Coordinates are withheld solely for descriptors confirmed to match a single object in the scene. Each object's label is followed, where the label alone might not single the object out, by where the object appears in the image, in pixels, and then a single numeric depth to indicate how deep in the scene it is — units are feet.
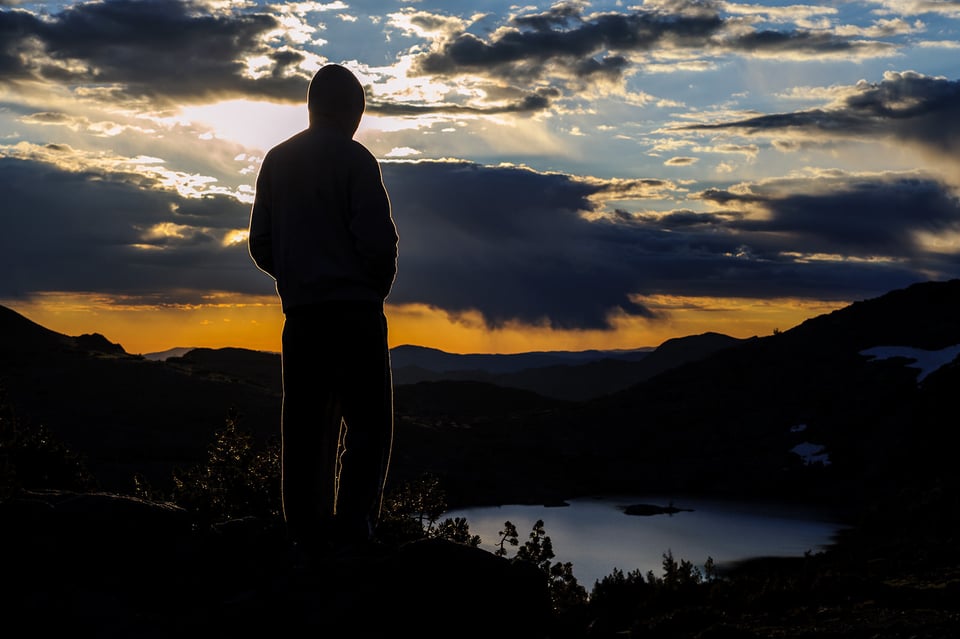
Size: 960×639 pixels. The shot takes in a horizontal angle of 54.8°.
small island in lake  184.03
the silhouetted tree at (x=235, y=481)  35.58
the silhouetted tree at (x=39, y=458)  34.88
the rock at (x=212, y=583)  15.65
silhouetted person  19.80
